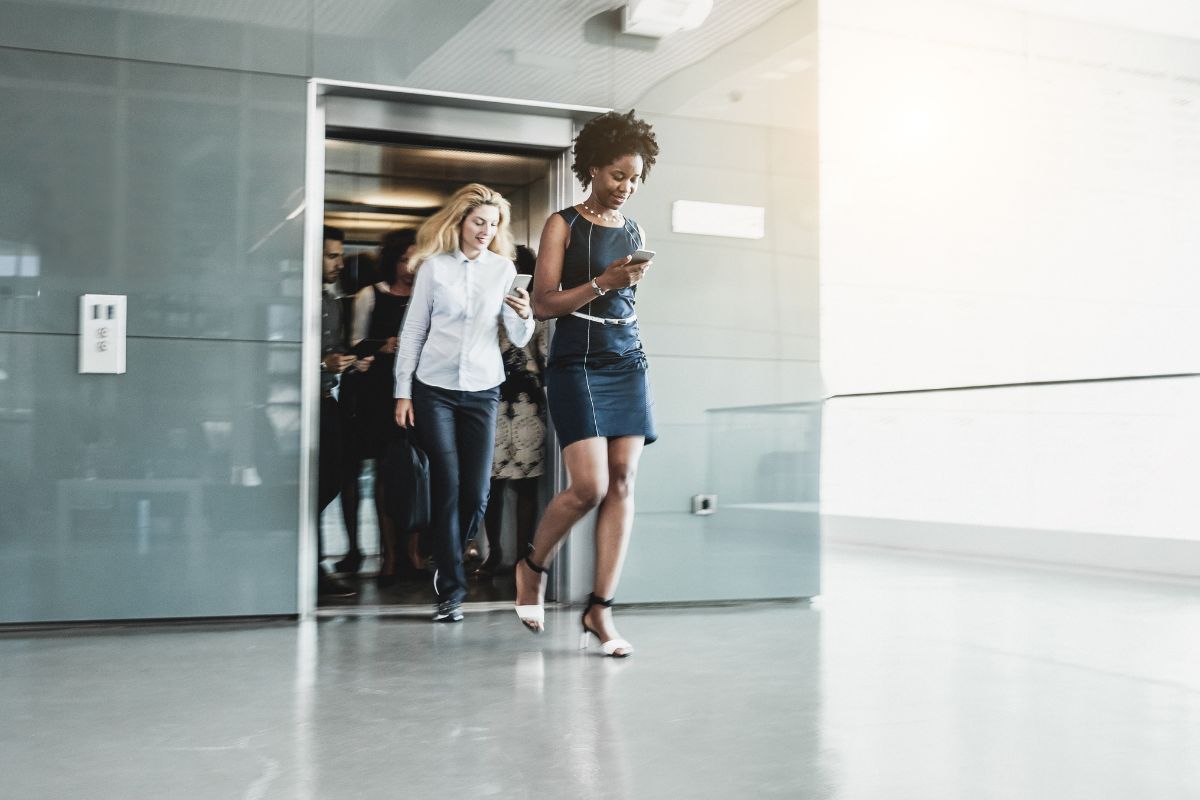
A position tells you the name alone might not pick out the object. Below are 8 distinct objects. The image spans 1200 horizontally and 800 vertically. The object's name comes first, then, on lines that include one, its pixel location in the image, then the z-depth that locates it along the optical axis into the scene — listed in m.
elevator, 4.30
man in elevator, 4.95
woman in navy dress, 3.52
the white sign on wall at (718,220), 4.80
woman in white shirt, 4.22
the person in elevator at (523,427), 4.94
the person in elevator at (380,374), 5.32
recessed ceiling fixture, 4.59
